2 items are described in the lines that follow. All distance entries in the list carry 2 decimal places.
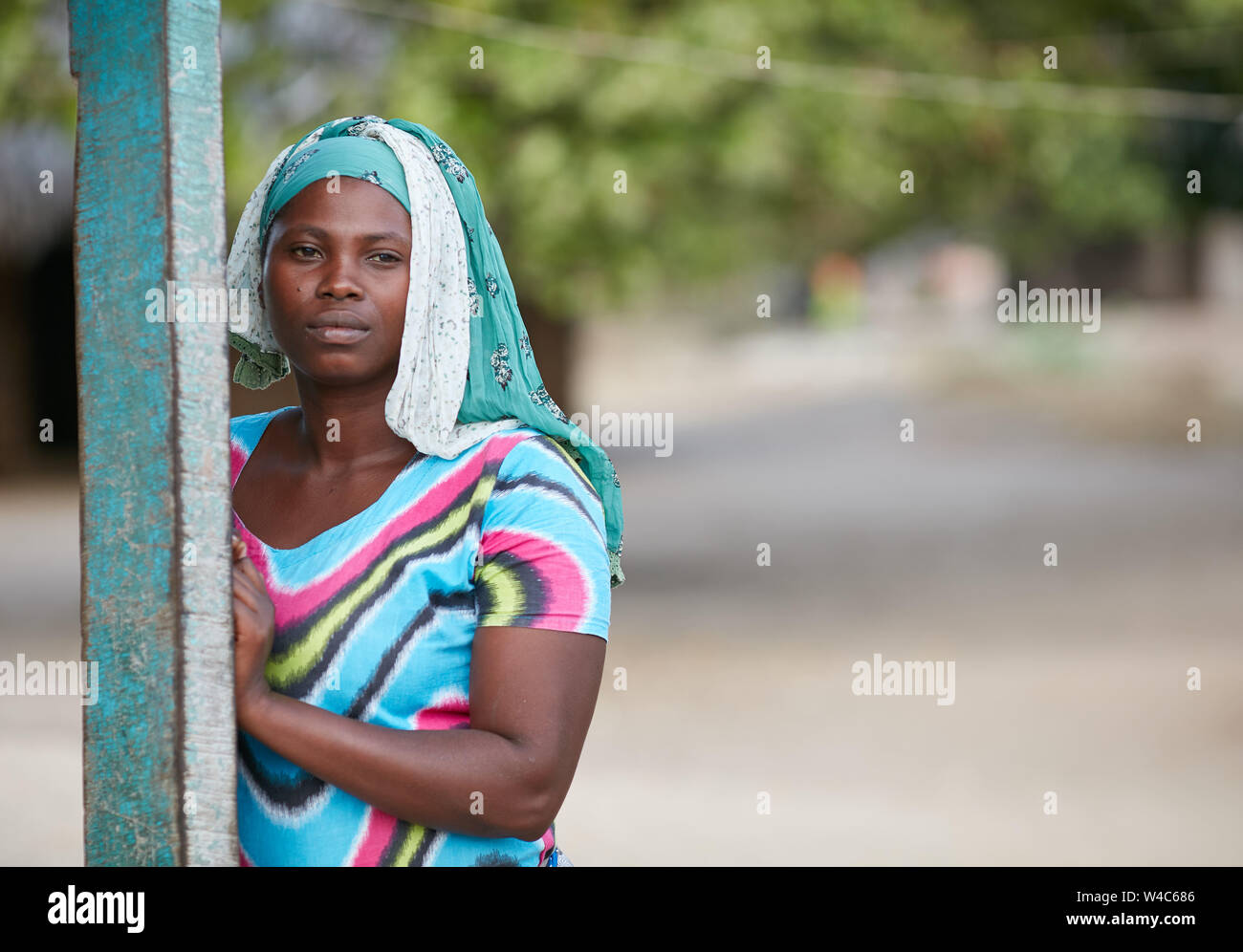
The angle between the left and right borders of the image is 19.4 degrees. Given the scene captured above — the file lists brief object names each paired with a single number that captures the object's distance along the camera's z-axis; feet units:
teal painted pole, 9.63
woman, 9.78
